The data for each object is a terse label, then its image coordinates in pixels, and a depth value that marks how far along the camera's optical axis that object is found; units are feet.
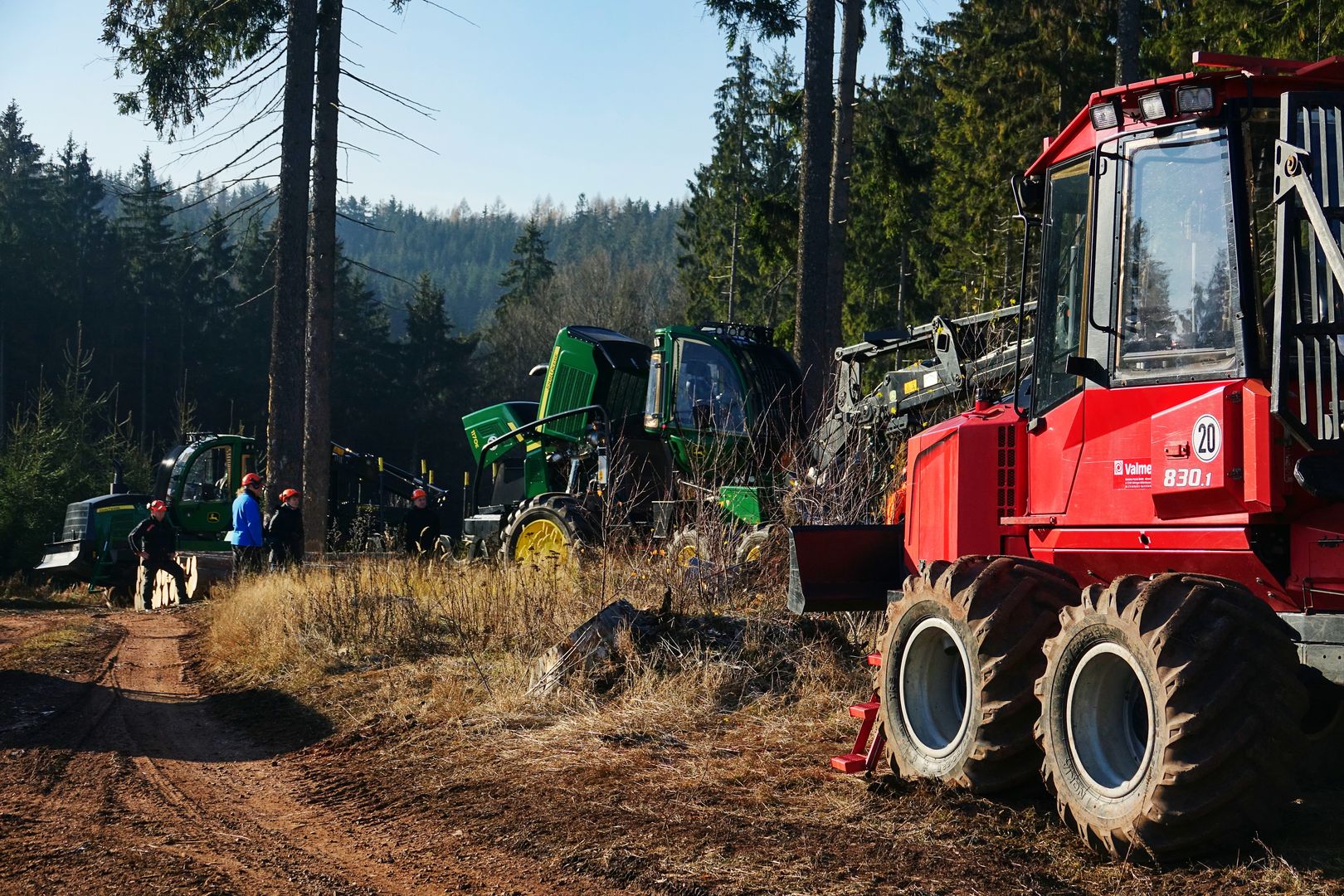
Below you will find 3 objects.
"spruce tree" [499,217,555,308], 271.08
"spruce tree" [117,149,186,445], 205.26
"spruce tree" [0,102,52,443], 191.31
